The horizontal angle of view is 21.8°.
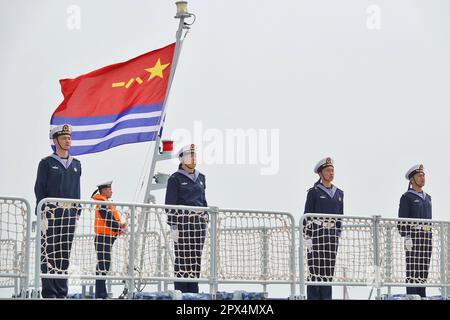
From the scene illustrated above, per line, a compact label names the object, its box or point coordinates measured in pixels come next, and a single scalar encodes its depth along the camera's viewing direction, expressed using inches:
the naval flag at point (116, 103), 640.4
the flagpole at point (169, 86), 619.5
